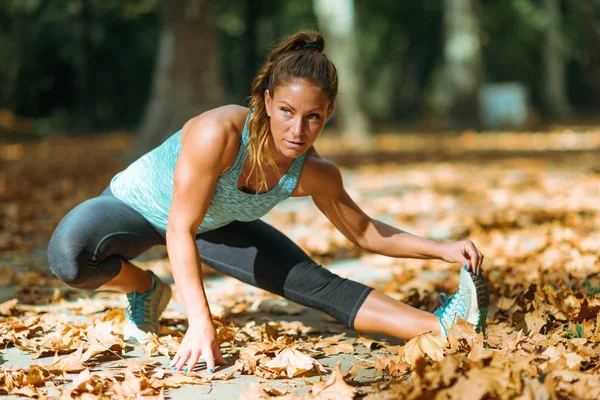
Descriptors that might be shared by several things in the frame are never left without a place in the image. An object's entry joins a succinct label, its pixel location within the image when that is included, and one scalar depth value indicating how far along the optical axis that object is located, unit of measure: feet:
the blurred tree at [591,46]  78.95
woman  9.21
